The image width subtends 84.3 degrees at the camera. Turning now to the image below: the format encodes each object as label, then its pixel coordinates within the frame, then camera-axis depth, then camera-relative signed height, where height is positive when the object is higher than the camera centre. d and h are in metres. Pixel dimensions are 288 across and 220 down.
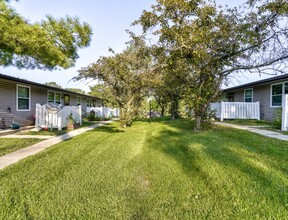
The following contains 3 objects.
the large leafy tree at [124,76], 9.48 +1.97
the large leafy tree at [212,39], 6.06 +2.86
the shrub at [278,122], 7.06 -0.51
